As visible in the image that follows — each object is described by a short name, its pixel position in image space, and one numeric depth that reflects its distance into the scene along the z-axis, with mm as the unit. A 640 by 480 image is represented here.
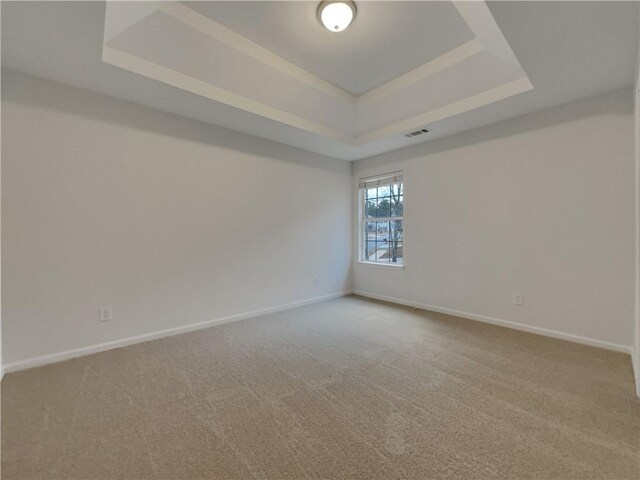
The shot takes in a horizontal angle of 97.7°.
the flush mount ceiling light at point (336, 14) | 2135
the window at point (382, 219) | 4562
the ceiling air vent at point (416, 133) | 3589
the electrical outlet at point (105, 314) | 2707
